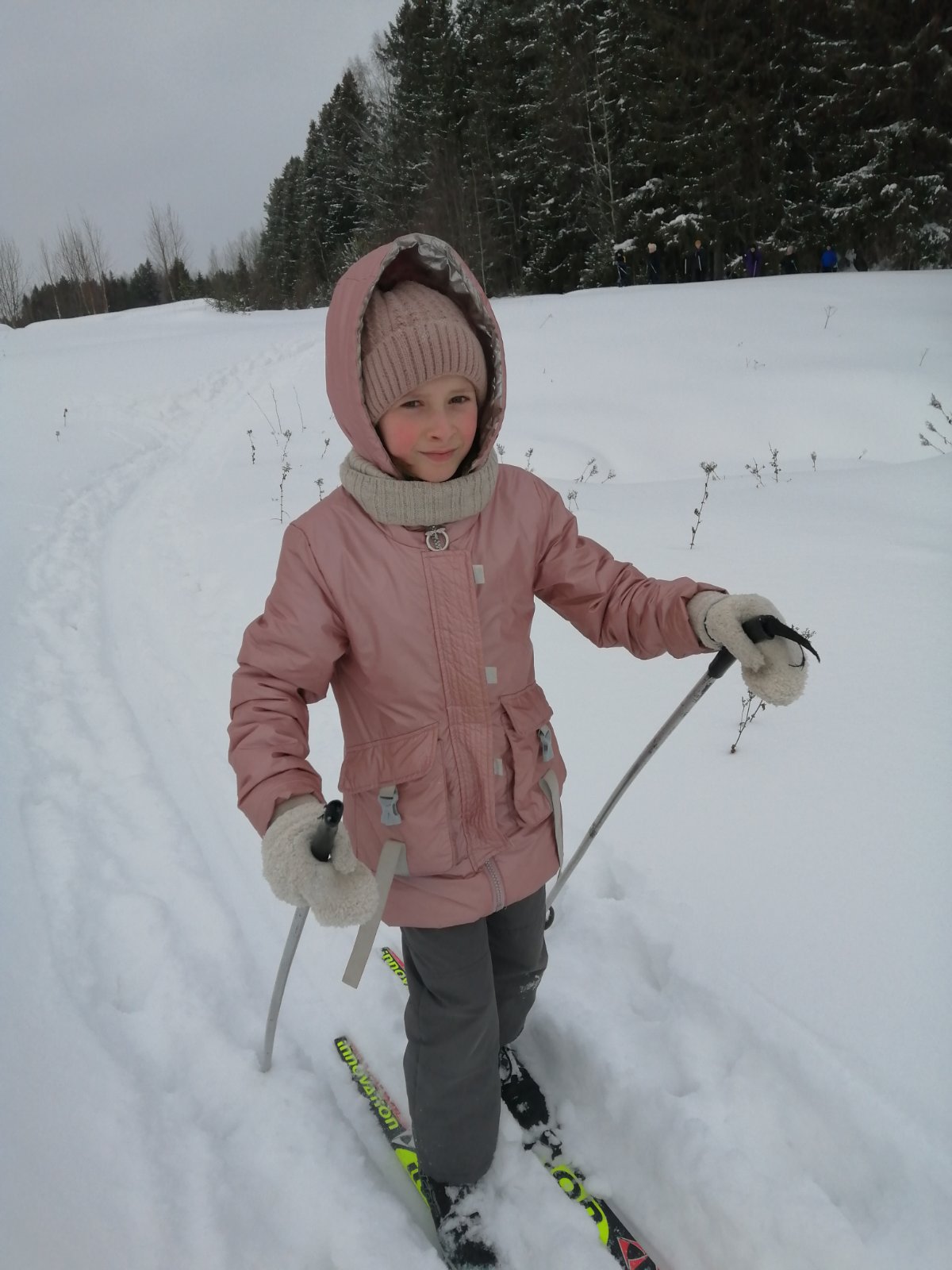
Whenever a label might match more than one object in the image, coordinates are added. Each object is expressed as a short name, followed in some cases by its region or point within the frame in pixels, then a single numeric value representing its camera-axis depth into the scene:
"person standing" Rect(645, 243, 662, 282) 20.47
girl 1.56
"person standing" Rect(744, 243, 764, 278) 18.72
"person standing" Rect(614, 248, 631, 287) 21.04
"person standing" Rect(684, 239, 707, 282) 19.77
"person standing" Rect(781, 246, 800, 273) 18.58
